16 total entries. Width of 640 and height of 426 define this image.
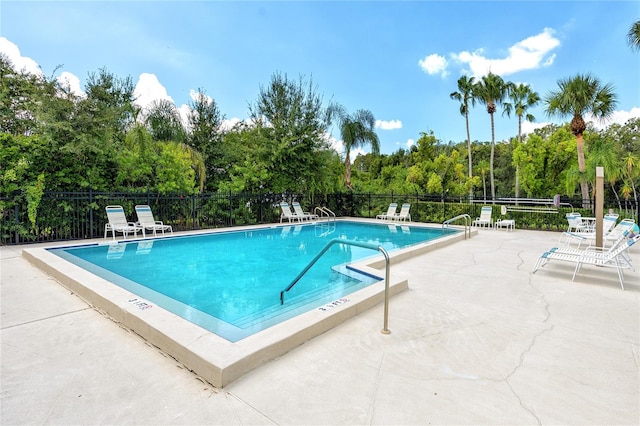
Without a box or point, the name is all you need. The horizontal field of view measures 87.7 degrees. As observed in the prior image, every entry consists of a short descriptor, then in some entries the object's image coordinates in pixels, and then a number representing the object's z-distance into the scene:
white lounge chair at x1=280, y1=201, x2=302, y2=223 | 14.16
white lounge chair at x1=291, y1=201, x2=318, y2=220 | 14.49
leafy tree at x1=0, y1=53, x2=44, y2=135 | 8.98
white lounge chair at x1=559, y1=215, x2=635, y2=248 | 7.50
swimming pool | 2.50
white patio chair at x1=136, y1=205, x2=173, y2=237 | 9.64
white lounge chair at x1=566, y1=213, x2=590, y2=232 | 10.01
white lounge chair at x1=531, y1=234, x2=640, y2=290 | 4.99
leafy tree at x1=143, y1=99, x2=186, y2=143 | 14.30
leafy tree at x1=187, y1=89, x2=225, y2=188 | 15.81
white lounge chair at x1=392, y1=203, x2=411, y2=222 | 15.20
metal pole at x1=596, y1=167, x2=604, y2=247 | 6.43
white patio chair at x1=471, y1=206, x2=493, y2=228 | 13.11
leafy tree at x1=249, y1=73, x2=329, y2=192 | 14.18
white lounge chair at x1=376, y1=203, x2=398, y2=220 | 15.41
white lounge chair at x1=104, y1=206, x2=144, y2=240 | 9.06
